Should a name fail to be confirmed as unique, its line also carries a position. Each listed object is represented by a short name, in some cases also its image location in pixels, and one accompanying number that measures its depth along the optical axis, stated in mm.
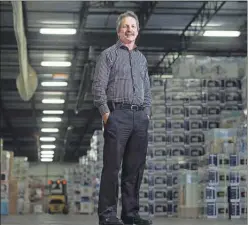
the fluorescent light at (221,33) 21003
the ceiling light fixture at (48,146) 49016
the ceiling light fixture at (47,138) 44709
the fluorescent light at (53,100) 32094
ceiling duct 12287
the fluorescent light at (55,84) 28359
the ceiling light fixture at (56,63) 24906
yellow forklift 29484
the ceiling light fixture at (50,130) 41044
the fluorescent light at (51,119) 37406
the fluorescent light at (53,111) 35147
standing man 5043
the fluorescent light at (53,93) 30520
